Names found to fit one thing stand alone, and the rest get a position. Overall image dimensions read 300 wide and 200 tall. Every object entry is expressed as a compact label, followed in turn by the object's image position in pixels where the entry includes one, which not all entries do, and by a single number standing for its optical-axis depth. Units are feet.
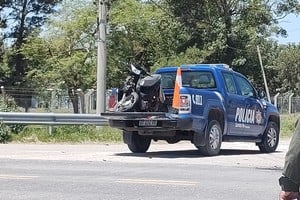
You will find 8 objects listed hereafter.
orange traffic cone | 45.27
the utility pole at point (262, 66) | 154.59
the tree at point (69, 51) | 145.18
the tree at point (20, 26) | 178.29
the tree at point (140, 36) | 143.95
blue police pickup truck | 46.14
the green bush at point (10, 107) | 64.85
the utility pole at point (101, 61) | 70.90
